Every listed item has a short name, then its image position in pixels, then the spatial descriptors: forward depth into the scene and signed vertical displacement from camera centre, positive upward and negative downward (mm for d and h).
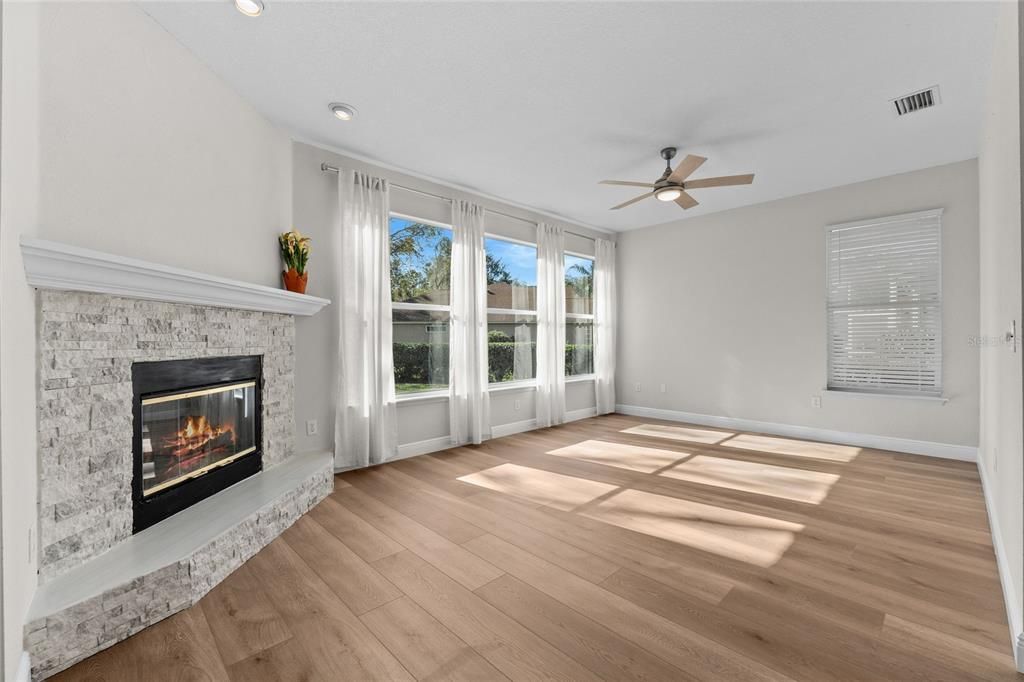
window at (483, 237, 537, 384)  5176 +371
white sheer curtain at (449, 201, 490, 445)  4617 +139
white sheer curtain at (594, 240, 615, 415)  6523 +238
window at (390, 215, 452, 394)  4281 +386
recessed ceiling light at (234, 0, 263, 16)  2139 +1669
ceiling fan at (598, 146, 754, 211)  3354 +1270
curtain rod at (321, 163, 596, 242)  3732 +1499
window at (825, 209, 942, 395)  4223 +330
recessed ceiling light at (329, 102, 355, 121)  3090 +1663
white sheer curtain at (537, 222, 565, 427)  5605 +189
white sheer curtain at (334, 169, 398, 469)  3760 +124
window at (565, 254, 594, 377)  6215 +353
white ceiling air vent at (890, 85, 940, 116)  2938 +1639
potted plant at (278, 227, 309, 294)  3324 +638
